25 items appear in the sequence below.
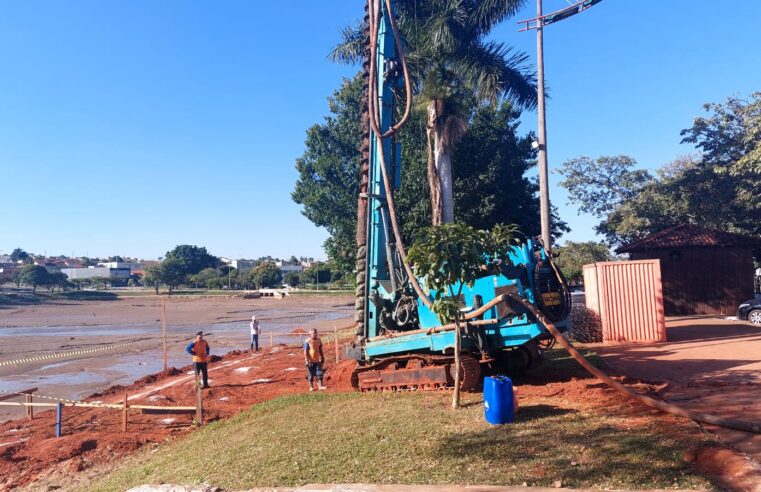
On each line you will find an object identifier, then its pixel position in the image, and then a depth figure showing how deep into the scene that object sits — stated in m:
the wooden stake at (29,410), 12.76
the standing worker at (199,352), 14.03
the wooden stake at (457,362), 8.29
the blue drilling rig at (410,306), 9.60
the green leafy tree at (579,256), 39.11
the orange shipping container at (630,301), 16.02
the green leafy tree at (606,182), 36.62
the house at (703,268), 22.06
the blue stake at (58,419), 10.60
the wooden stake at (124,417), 10.61
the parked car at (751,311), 18.72
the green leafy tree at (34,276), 78.56
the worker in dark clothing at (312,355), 12.41
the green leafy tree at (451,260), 8.18
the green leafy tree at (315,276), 94.72
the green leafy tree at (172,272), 92.31
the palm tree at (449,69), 16.95
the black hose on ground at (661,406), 6.49
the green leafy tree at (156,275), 91.79
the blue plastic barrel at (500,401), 7.27
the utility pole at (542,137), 16.56
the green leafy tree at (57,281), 80.44
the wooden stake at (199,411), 10.34
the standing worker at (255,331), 22.94
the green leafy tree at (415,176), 23.69
